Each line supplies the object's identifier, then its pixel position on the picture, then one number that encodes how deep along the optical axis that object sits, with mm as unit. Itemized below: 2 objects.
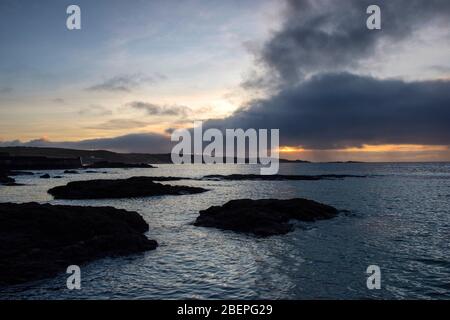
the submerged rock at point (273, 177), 120500
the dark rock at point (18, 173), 120738
